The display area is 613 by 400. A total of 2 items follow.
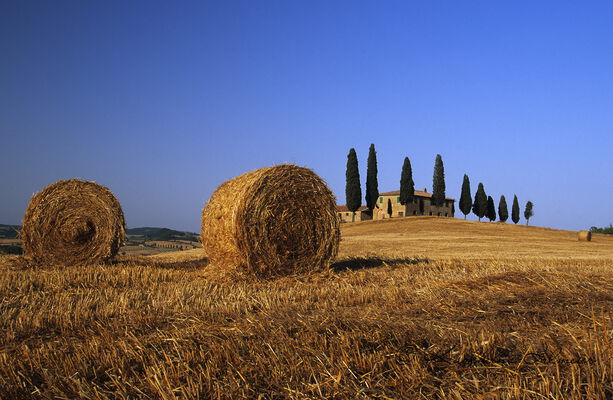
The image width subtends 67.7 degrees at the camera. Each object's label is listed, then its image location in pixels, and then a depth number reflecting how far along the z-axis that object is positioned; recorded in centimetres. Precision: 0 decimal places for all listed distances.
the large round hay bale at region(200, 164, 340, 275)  841
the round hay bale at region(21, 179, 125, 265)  1012
